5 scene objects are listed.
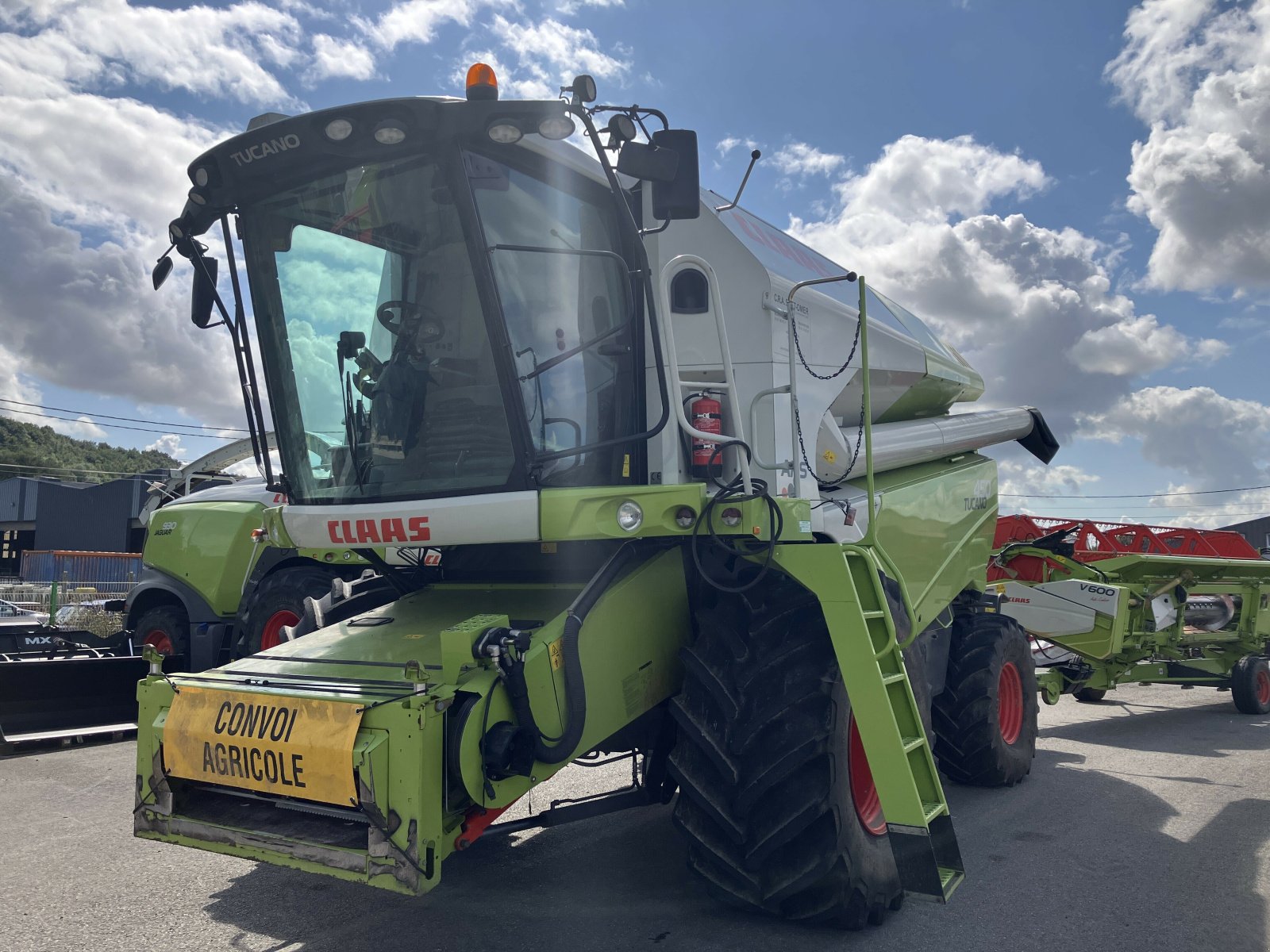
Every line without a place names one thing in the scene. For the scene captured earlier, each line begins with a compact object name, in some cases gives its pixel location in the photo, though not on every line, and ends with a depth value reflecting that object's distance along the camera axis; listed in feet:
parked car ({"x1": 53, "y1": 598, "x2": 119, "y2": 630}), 51.93
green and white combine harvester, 11.43
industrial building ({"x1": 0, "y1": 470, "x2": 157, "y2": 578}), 125.70
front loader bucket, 25.13
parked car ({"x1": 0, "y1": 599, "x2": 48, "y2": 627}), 34.34
